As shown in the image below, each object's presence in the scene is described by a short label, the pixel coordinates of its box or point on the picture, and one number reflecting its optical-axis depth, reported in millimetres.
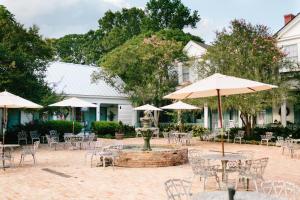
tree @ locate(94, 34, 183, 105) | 28719
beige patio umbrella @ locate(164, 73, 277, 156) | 8984
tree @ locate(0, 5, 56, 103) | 19141
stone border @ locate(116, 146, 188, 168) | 13258
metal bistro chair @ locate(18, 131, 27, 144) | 21583
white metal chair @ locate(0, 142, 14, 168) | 12904
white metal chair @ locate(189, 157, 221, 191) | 9141
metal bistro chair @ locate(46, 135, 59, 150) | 19288
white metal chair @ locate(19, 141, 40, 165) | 13475
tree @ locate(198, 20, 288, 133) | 21312
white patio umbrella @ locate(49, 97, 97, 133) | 20100
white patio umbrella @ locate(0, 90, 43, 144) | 13314
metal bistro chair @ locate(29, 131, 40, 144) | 21891
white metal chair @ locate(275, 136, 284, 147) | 16888
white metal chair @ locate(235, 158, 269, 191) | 8820
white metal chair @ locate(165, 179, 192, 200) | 5774
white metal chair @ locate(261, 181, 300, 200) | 5625
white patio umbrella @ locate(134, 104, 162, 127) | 25314
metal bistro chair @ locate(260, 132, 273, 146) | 20641
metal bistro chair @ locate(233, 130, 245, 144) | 22572
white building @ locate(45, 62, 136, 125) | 31094
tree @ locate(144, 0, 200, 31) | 51972
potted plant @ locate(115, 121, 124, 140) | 26953
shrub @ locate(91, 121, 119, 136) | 28703
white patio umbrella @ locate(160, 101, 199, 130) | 22464
